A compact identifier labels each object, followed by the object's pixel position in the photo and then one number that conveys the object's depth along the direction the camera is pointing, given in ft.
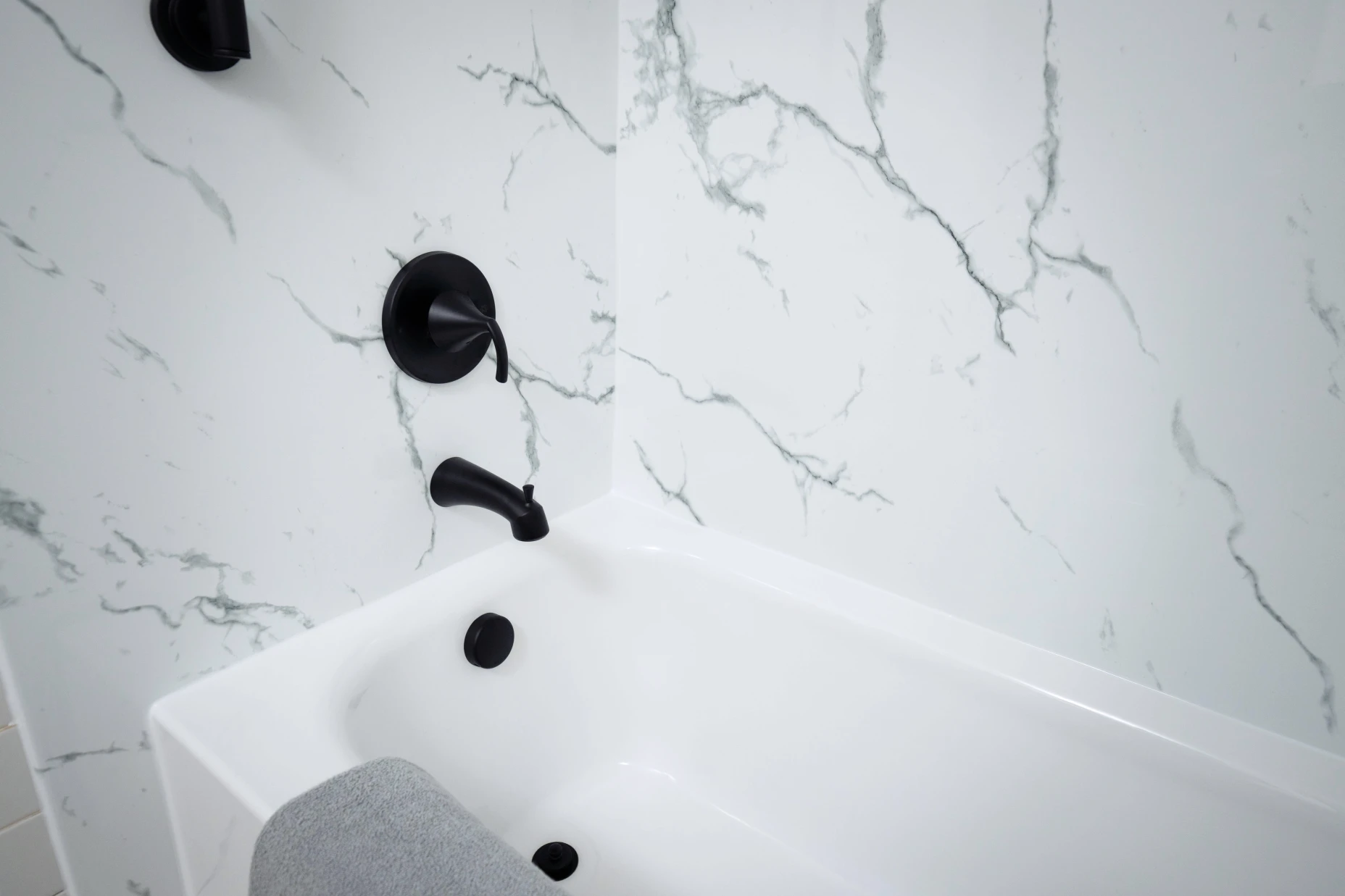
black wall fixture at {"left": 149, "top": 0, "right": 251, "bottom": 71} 1.88
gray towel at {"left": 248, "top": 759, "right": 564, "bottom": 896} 1.68
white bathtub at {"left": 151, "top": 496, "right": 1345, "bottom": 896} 2.30
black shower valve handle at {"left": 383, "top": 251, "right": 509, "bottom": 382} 2.68
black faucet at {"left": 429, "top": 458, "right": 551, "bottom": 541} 2.80
